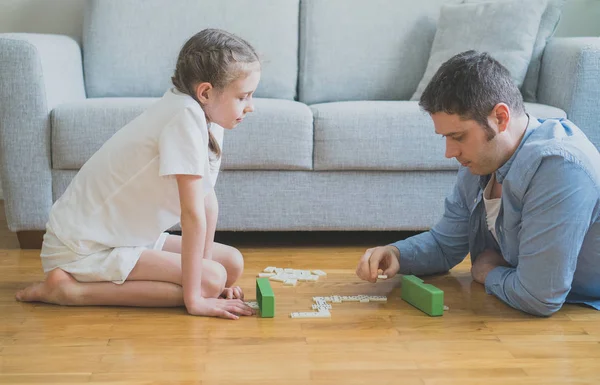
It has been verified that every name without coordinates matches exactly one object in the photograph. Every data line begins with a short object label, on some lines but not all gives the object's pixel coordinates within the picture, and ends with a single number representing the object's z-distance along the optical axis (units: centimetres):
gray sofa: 263
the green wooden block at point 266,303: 197
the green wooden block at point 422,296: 200
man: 190
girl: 193
